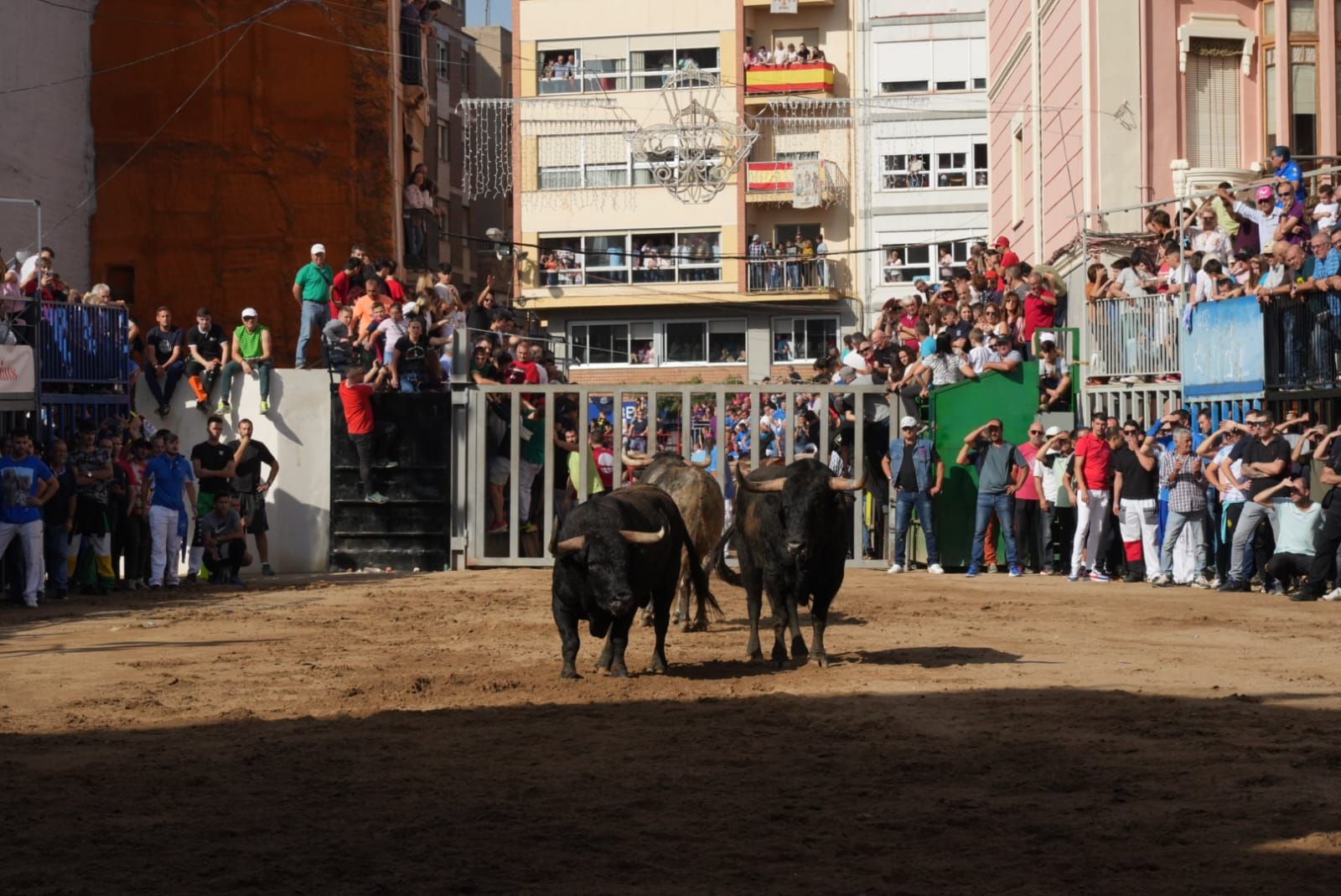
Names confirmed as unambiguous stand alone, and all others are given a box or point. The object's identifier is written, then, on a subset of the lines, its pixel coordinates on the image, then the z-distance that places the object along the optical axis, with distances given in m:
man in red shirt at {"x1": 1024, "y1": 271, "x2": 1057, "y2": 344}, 26.55
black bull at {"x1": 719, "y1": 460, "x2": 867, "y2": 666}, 14.23
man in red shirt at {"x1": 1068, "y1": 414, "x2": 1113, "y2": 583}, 23.05
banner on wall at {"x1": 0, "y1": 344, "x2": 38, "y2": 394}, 21.80
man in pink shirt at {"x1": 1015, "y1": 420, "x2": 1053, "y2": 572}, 24.11
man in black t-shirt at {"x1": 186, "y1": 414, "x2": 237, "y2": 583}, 23.22
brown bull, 17.34
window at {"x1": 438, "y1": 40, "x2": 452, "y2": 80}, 66.38
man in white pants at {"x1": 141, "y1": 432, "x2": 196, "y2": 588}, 22.41
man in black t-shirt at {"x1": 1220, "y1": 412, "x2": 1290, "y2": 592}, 20.39
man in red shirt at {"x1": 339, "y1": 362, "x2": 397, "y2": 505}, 24.47
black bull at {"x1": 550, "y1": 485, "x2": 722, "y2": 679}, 13.35
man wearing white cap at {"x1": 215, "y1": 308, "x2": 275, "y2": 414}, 25.06
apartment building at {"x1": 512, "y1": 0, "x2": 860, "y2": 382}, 57.53
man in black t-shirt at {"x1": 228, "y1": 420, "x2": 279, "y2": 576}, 23.81
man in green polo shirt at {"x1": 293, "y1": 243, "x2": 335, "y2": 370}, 26.14
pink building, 29.12
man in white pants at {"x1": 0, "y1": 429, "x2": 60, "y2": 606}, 19.92
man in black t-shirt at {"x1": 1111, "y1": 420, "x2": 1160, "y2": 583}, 22.64
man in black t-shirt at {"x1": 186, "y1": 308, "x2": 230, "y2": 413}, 25.08
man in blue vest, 24.42
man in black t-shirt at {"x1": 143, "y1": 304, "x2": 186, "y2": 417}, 25.16
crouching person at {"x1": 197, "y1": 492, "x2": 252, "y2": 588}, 22.95
